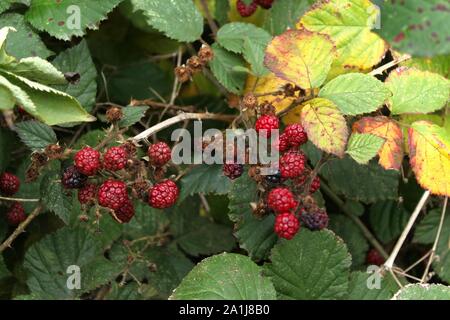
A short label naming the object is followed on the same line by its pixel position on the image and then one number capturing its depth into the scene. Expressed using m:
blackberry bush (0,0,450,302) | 0.51
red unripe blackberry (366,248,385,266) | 0.63
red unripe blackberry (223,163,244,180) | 0.53
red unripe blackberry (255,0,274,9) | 0.62
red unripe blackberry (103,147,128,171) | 0.50
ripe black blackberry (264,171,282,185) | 0.52
